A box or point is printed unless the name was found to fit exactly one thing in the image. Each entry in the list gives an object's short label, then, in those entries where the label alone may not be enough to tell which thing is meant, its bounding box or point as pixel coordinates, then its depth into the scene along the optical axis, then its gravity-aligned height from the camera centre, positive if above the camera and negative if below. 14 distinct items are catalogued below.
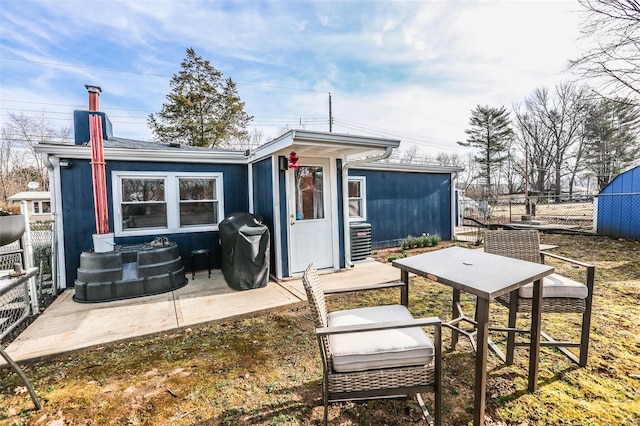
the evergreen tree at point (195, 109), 16.64 +5.15
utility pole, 20.47 +5.31
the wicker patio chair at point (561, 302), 2.30 -0.86
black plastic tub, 4.07 -1.06
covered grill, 4.45 -0.86
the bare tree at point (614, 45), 8.55 +4.41
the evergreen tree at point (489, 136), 26.86 +5.41
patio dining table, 1.65 -0.53
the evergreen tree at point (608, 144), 20.92 +3.76
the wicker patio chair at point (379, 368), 1.62 -0.95
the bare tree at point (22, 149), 19.70 +3.55
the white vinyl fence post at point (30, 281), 3.68 -1.00
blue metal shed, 8.05 -0.43
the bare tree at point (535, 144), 26.12 +4.43
